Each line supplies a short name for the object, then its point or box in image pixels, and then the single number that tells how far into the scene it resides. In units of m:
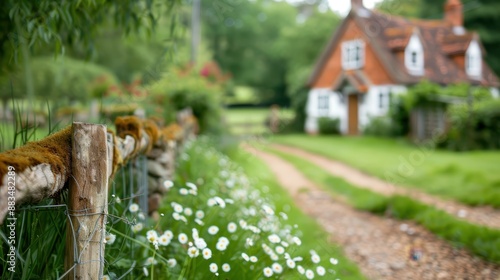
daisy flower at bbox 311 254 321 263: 3.39
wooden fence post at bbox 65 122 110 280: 2.06
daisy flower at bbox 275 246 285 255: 3.24
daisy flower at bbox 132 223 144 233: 3.18
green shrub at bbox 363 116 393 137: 22.34
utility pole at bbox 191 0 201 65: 22.83
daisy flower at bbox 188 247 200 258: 2.88
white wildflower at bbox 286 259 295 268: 3.09
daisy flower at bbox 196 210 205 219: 3.69
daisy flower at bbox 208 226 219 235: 3.32
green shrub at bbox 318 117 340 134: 27.17
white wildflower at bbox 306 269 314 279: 3.07
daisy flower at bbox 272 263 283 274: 3.11
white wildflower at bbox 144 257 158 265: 3.04
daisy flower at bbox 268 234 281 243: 3.16
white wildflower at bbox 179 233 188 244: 3.18
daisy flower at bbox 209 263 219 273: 2.79
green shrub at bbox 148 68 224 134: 12.83
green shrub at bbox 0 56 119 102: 28.19
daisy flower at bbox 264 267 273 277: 3.03
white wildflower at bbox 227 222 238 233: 3.59
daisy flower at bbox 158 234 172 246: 3.08
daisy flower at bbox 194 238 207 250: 2.90
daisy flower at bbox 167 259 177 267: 2.99
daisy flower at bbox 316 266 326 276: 3.24
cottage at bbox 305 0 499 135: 24.80
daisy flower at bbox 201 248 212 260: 2.90
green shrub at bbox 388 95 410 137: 21.36
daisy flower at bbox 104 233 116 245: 2.58
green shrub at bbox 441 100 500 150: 16.27
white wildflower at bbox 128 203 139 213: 3.35
